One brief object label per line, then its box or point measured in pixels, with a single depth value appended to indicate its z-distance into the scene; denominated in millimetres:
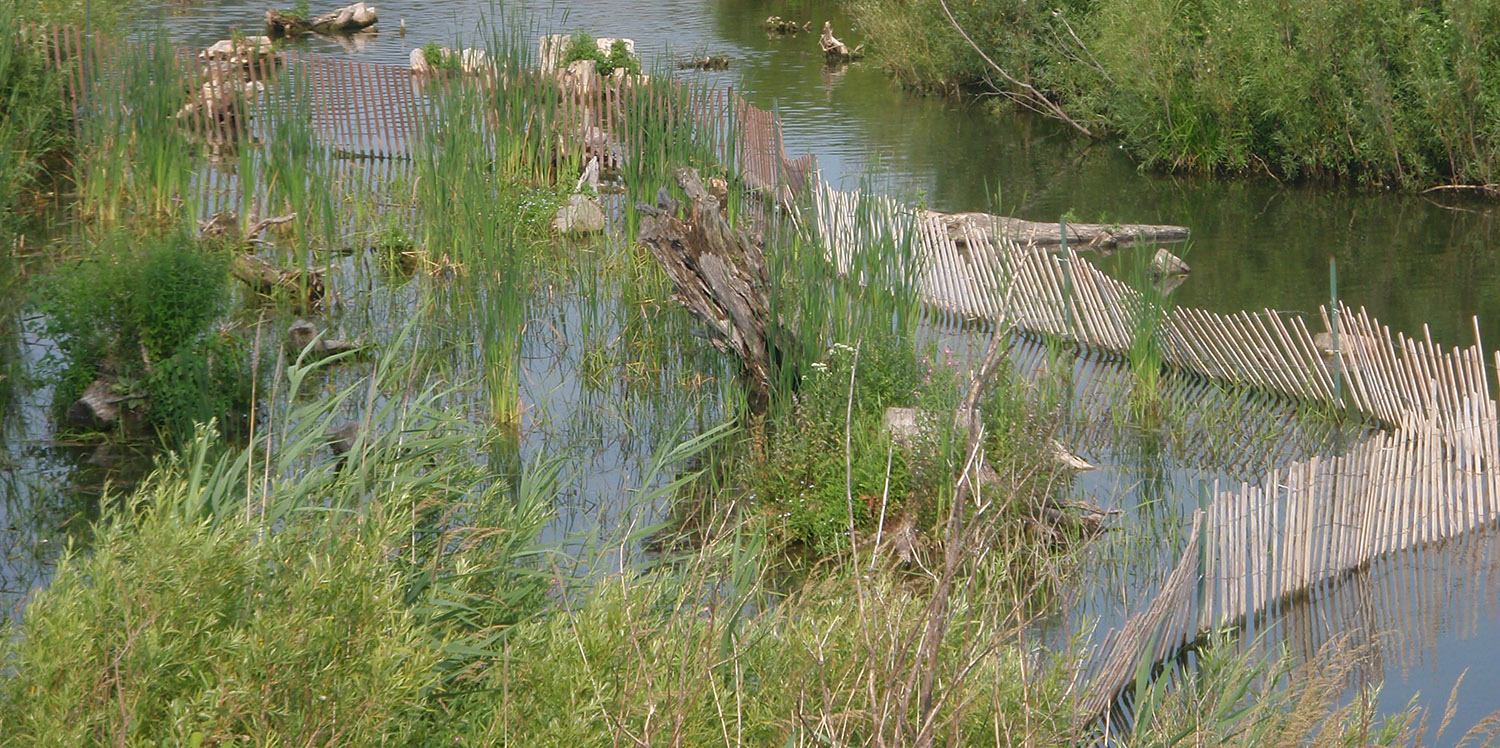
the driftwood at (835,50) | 53156
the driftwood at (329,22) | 53469
